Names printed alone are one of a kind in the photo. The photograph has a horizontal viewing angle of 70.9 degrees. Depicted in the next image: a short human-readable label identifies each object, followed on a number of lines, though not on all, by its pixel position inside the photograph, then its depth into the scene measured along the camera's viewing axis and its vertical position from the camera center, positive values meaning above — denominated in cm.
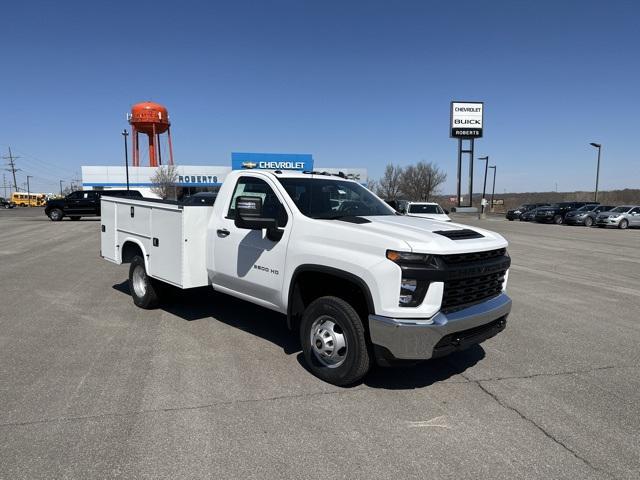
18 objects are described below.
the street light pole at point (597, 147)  4029 +447
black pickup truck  2819 -93
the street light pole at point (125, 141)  4214 +494
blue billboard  4372 +353
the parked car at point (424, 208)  1938 -54
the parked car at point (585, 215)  3262 -130
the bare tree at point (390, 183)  7600 +208
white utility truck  358 -66
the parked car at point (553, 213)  3644 -135
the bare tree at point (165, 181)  4856 +135
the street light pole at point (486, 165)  6079 +430
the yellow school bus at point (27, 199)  8087 -142
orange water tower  5541 +861
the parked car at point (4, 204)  7219 -197
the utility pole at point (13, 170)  10080 +500
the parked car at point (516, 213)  4306 -158
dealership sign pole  4853 +780
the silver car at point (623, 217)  3006 -135
